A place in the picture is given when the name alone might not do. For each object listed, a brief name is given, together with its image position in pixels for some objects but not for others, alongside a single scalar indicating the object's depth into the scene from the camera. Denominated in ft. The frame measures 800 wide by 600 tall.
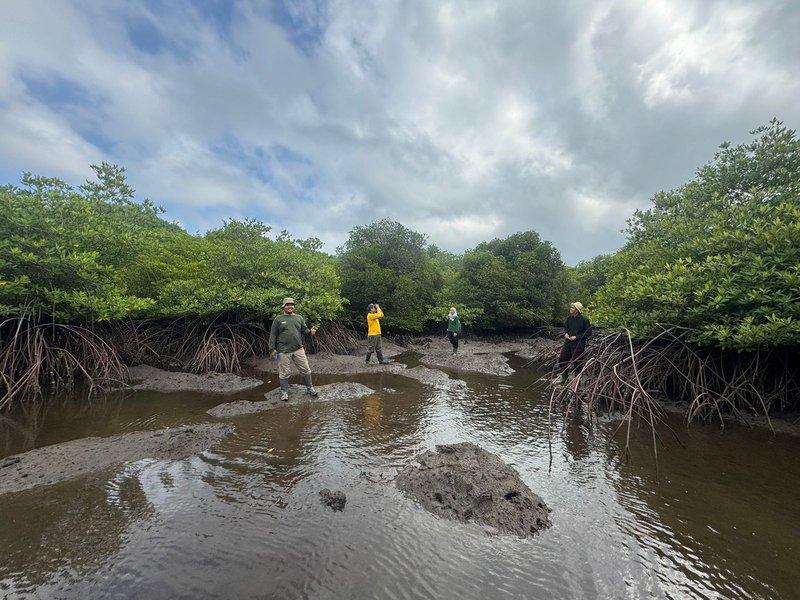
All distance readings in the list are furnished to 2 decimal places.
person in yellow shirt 38.55
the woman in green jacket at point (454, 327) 48.34
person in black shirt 28.30
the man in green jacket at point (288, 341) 26.25
